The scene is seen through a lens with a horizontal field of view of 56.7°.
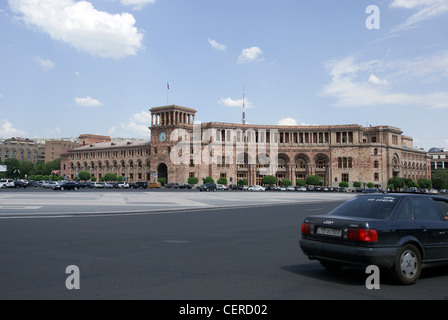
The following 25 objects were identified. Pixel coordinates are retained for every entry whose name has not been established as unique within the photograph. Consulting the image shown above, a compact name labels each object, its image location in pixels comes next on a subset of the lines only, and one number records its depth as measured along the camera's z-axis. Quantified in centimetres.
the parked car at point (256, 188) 8056
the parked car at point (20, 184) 7644
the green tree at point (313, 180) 9199
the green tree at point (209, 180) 8891
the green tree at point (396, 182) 9468
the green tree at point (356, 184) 9381
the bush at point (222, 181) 9050
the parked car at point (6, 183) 7509
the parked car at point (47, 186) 7376
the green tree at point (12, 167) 15712
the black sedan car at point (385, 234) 654
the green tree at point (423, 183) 10788
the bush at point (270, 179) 9100
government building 9719
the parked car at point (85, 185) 8044
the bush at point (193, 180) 9094
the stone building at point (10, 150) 19275
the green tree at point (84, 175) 12019
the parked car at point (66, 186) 5979
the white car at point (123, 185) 8606
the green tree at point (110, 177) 11138
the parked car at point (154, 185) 8594
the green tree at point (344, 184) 9116
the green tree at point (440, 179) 11112
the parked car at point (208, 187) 6569
